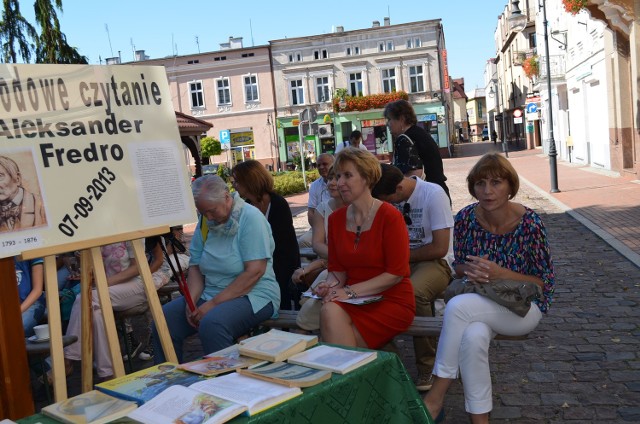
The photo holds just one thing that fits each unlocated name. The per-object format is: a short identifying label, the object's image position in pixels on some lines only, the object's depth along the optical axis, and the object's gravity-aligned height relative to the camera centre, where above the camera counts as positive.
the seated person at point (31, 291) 4.75 -0.81
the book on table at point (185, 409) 2.25 -0.86
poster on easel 2.95 +0.10
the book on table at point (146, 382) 2.59 -0.88
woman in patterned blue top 3.48 -0.78
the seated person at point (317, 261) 4.19 -0.86
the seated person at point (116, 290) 4.62 -0.89
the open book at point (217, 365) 2.74 -0.87
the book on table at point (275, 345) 2.82 -0.84
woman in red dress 3.79 -0.71
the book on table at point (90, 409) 2.39 -0.89
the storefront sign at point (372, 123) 44.16 +1.68
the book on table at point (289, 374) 2.52 -0.87
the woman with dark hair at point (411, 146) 6.23 -0.03
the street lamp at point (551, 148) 16.38 -0.46
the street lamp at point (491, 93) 68.84 +5.17
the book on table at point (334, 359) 2.66 -0.88
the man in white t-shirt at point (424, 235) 4.48 -0.66
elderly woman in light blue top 4.19 -0.74
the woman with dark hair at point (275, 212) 5.23 -0.44
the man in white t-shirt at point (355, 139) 8.84 +0.14
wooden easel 3.04 -0.63
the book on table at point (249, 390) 2.34 -0.87
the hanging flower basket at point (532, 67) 35.56 +3.58
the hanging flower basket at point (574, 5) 15.85 +2.98
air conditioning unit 45.00 +1.74
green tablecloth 2.42 -1.00
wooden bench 3.85 -1.11
